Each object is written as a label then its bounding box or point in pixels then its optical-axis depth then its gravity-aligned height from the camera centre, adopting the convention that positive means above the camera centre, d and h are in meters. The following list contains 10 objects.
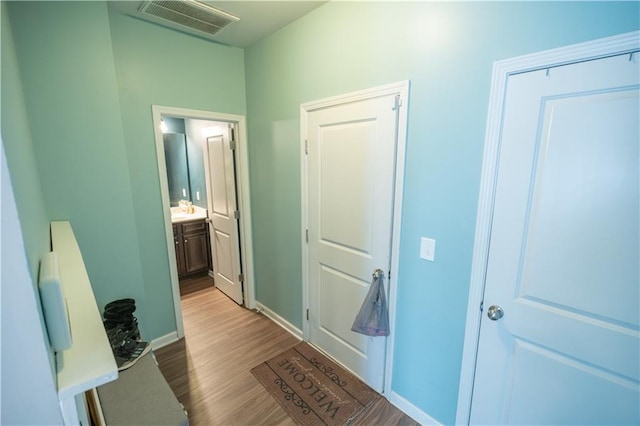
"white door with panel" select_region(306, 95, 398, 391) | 1.66 -0.31
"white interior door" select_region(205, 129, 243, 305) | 2.88 -0.49
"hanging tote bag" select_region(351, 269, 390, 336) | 1.73 -0.90
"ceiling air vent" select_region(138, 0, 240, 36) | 1.81 +1.13
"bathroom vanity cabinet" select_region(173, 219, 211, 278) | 3.56 -1.03
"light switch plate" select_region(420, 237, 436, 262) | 1.50 -0.42
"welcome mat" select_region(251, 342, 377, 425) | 1.76 -1.56
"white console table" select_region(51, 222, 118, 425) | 0.56 -0.43
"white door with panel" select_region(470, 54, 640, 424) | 0.98 -0.31
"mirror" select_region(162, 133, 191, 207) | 3.93 +0.08
